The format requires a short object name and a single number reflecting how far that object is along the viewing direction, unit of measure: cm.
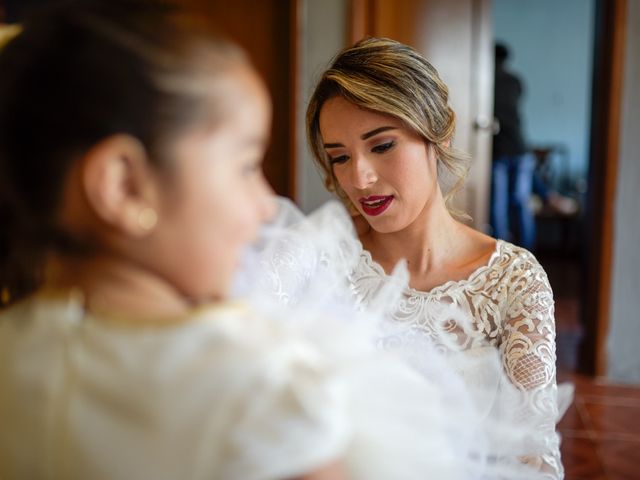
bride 124
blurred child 55
